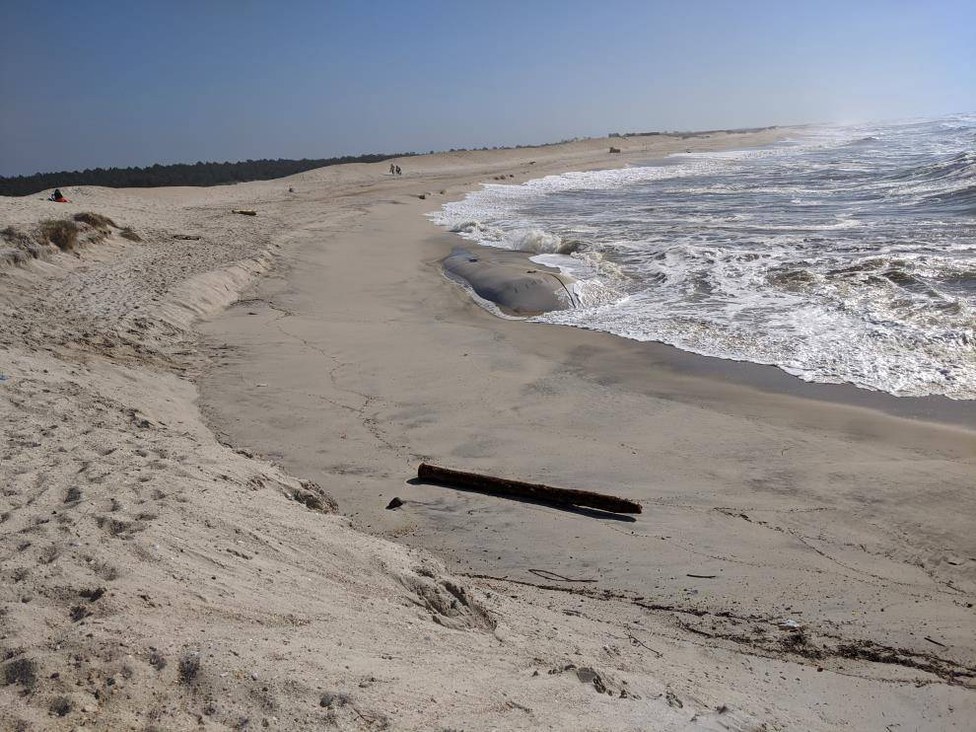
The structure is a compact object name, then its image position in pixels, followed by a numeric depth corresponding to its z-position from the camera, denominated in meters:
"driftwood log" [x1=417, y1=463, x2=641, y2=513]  5.05
